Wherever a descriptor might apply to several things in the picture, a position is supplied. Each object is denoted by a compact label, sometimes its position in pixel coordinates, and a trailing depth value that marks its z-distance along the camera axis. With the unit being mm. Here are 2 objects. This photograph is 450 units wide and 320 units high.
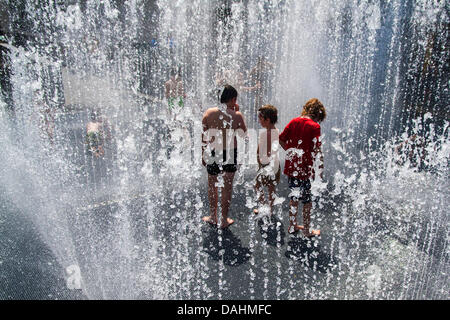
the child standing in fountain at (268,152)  3480
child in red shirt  3207
